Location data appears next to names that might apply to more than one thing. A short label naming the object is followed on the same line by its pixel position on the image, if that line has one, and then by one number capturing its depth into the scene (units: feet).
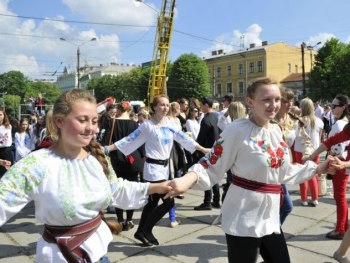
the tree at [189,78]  181.68
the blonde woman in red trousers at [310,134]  20.31
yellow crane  91.50
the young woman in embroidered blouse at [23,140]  26.25
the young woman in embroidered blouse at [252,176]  8.50
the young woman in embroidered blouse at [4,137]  23.11
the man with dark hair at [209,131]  21.50
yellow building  211.41
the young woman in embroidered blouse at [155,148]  15.21
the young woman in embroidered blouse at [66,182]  6.09
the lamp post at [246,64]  217.15
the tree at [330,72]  133.69
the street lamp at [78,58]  127.19
